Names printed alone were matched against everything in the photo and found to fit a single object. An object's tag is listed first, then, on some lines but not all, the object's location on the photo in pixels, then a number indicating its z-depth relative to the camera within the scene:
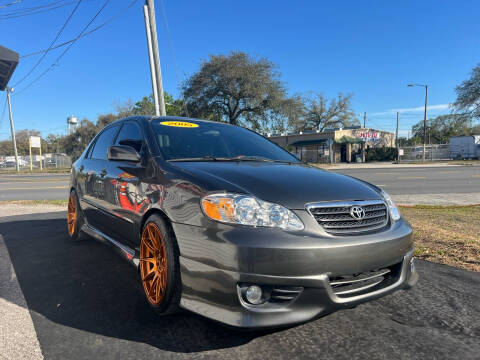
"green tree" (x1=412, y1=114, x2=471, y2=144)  65.69
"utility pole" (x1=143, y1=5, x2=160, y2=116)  11.23
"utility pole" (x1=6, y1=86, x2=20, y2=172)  36.36
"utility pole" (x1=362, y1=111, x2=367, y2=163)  44.47
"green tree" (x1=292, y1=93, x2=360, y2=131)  58.59
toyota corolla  1.90
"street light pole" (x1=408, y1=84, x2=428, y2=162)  34.45
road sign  39.98
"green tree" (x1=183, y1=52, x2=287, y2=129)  30.30
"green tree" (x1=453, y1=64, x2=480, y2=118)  40.66
